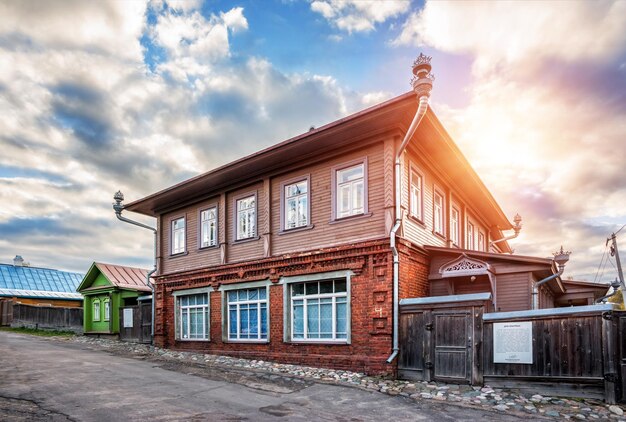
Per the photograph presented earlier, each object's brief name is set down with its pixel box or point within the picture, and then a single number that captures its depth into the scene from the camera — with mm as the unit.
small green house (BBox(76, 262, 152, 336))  24859
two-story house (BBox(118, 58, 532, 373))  11797
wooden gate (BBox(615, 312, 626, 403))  8250
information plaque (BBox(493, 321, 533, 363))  9453
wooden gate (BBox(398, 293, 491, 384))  10125
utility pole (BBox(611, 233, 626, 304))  25922
